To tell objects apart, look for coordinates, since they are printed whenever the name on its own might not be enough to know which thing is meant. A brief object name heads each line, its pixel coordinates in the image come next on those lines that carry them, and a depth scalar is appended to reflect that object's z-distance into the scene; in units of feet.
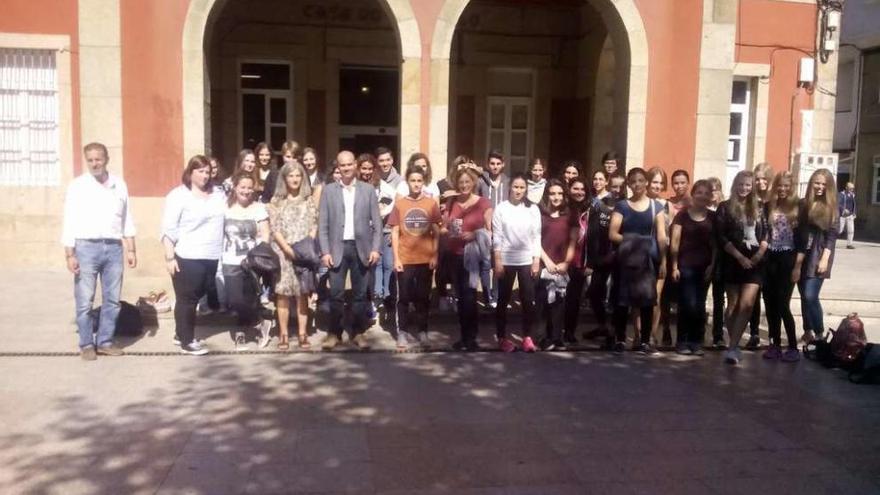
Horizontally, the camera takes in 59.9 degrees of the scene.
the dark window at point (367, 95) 47.32
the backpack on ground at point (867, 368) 21.18
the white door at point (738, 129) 40.53
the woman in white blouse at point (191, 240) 21.89
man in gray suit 22.59
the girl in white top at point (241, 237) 23.00
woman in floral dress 22.79
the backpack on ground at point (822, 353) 22.80
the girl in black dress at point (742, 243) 22.39
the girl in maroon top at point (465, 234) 23.29
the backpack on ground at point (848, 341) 22.33
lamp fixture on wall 38.99
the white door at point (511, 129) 48.24
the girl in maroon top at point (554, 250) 23.35
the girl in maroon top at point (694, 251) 23.08
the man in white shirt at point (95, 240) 21.04
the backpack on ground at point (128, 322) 24.18
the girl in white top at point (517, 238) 23.00
